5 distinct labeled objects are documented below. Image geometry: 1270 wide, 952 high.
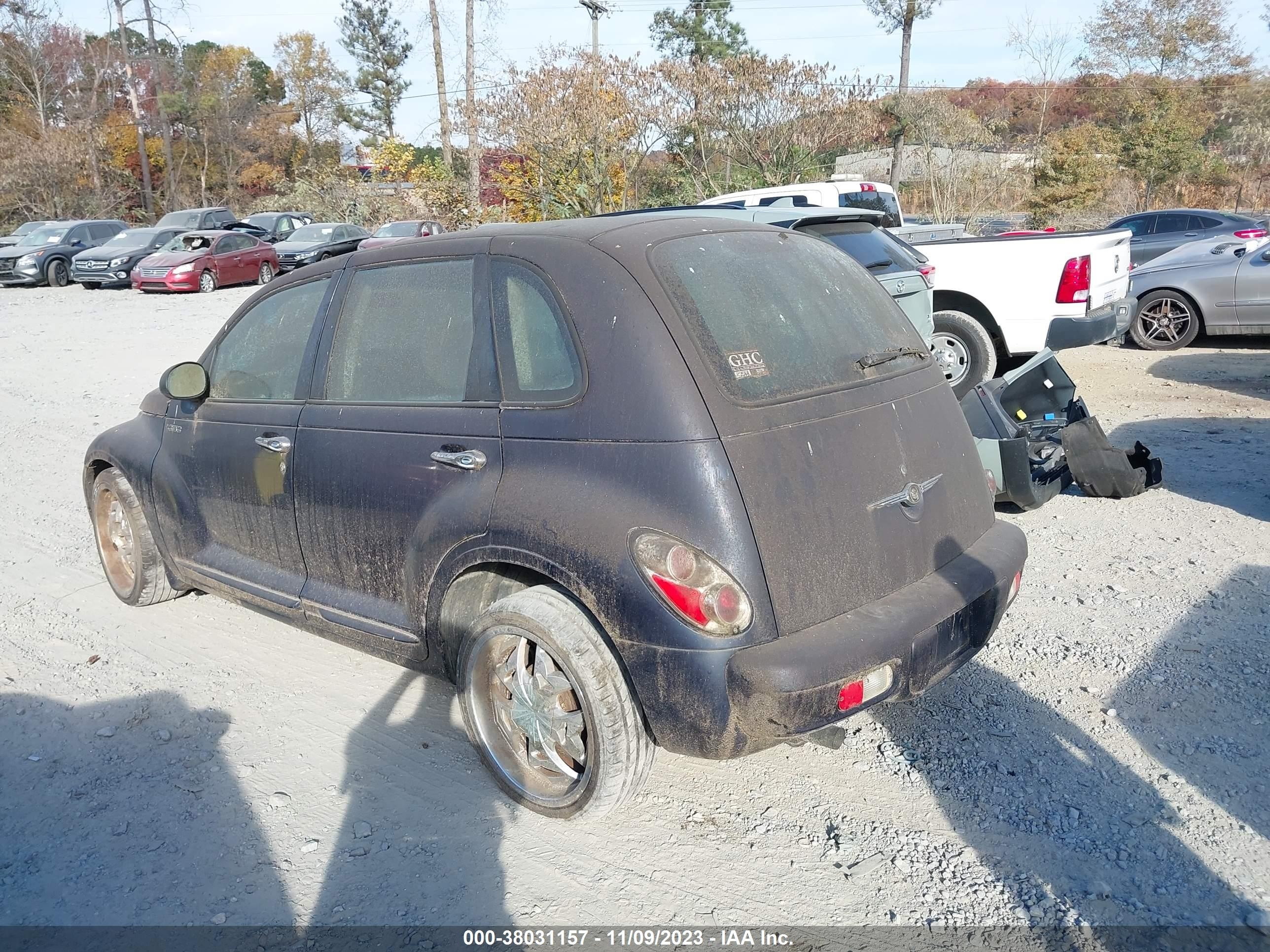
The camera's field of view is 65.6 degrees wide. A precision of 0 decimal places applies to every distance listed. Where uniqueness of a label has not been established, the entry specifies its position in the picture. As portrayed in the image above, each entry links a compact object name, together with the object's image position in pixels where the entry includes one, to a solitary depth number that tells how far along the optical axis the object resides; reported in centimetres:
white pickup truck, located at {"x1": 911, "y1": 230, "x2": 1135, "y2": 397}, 844
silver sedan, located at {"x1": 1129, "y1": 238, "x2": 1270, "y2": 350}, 1068
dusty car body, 277
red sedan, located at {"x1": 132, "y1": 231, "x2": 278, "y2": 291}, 2130
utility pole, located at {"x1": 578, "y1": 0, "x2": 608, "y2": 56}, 3309
